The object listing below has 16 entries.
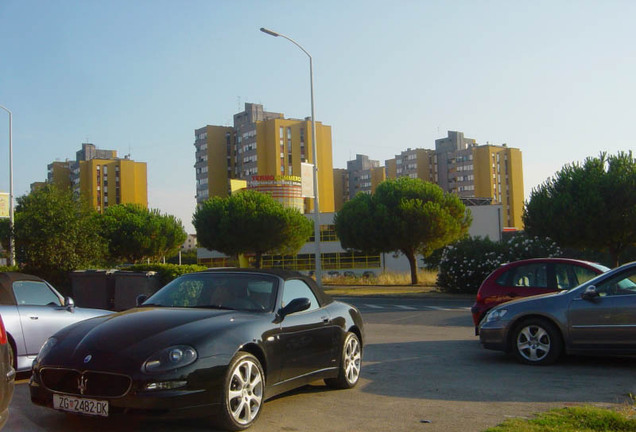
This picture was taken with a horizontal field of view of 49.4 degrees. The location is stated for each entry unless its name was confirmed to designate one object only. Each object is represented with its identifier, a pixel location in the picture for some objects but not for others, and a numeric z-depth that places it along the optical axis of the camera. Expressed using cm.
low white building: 7475
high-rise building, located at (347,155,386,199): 17788
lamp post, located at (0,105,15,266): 2052
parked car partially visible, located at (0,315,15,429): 459
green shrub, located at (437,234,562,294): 2988
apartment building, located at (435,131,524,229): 14888
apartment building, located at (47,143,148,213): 14562
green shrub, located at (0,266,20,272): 2036
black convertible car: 537
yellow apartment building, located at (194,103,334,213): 12644
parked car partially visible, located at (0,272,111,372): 841
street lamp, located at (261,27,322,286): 2944
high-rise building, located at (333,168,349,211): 18838
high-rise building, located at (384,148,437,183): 16025
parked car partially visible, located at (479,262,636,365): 905
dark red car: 1170
